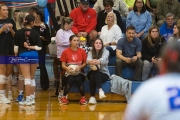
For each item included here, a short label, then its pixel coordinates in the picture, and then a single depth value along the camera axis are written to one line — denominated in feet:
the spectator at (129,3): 63.62
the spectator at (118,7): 60.39
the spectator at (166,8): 58.73
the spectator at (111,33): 53.42
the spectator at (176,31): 46.29
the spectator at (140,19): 55.52
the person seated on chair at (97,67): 47.55
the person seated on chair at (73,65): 47.39
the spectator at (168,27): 54.01
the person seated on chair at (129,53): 49.62
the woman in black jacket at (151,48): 49.78
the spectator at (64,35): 51.31
